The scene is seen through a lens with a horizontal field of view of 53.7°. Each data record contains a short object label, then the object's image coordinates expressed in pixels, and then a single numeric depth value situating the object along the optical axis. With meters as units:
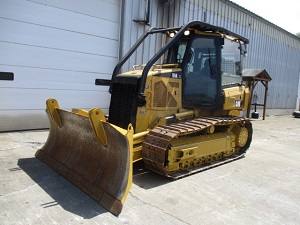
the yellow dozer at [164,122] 4.02
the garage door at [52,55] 7.45
